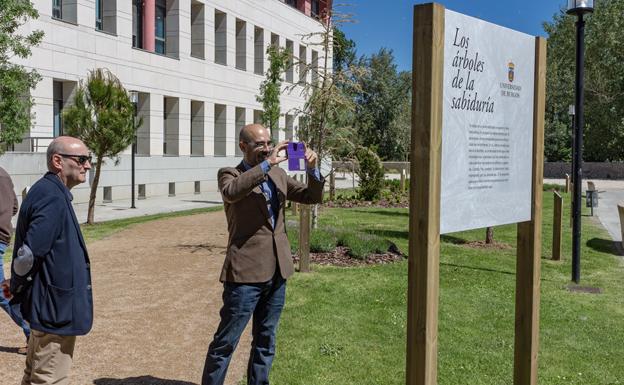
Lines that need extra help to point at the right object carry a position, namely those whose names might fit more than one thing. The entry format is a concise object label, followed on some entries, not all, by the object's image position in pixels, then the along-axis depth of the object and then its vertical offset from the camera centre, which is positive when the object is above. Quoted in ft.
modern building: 78.95 +13.54
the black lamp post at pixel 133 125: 57.66 +3.43
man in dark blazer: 12.14 -1.94
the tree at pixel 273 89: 53.47 +7.63
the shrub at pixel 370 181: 81.10 -1.70
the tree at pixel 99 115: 53.78 +3.96
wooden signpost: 10.93 +0.25
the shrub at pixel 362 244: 36.86 -4.44
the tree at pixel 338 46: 46.55 +8.81
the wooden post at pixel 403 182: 90.38 -2.01
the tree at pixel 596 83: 169.78 +23.81
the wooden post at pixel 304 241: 32.96 -3.71
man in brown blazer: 14.17 -1.97
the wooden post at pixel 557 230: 38.53 -3.55
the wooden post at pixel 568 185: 105.40 -2.53
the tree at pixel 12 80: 43.39 +5.53
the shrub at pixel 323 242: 37.65 -4.32
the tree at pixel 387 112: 222.07 +19.19
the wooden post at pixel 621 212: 46.26 -2.97
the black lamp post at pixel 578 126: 31.35 +2.16
